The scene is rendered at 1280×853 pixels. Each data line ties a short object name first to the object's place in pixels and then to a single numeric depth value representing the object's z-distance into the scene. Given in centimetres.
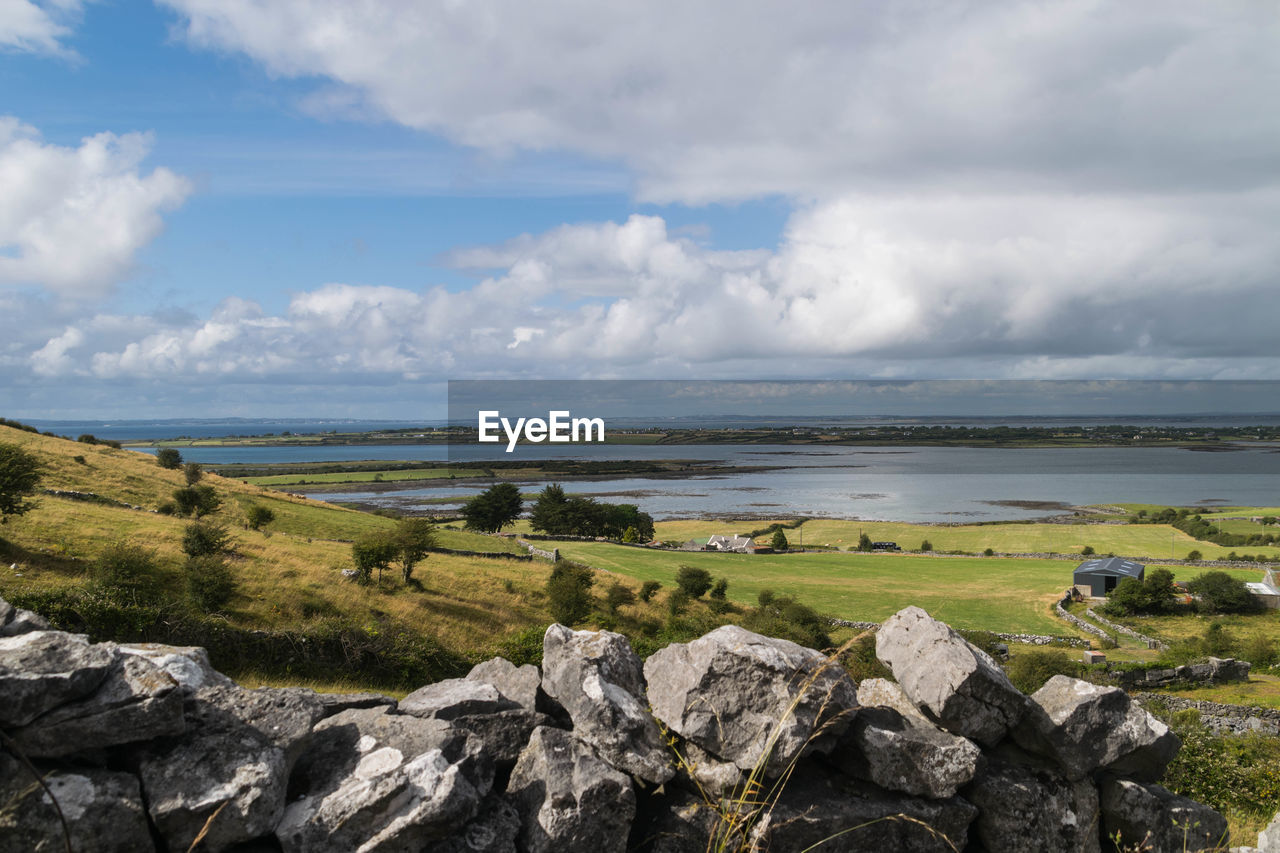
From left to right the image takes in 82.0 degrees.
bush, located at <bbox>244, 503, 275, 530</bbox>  4175
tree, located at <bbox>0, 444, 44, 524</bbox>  2478
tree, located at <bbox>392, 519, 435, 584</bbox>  3316
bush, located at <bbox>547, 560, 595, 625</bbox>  3269
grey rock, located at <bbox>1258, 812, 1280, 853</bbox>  569
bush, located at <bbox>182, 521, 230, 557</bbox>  2588
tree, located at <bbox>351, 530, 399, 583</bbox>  3077
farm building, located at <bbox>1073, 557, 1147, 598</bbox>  5875
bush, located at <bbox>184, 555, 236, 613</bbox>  2050
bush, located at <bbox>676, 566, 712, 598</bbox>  4575
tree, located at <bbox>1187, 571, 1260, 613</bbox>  5734
